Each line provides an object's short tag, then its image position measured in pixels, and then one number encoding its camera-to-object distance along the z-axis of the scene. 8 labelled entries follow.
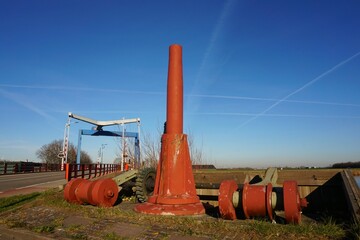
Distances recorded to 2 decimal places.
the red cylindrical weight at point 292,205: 4.64
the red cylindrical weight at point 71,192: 7.34
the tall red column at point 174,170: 5.97
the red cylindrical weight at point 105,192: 6.91
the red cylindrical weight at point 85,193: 7.04
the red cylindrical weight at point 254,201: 4.94
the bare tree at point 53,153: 82.06
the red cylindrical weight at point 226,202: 5.10
